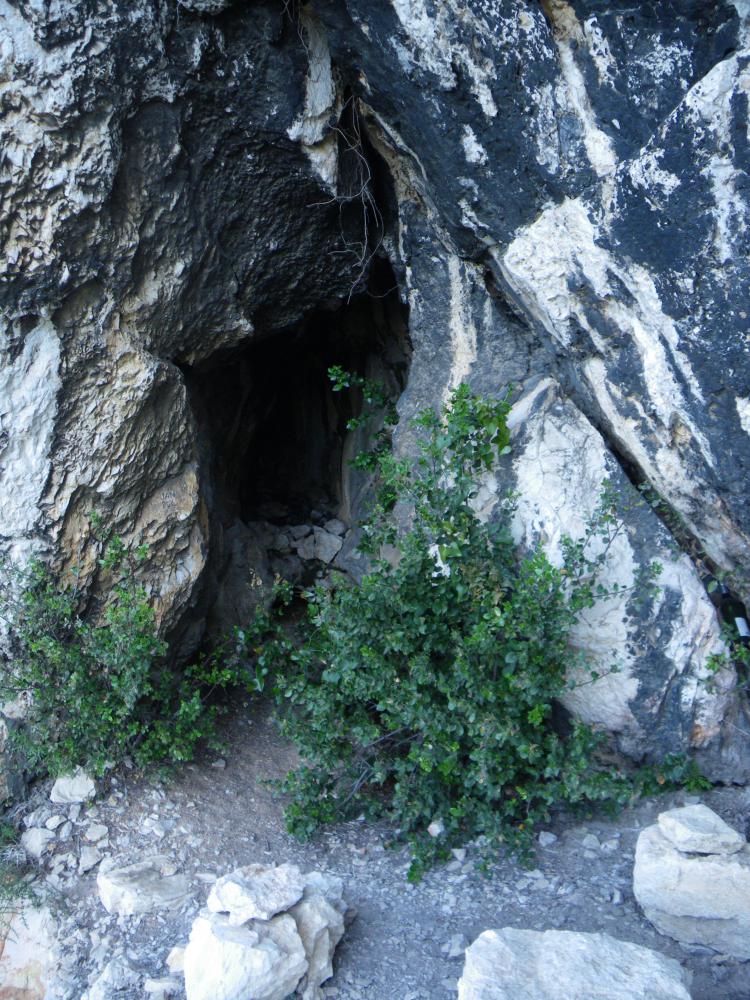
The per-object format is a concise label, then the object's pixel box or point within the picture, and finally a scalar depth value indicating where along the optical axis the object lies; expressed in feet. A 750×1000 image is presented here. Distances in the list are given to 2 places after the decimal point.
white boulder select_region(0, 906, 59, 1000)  9.36
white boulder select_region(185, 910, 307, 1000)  7.47
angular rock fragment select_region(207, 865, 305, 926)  7.95
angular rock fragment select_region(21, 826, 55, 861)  10.62
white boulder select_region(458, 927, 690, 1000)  6.86
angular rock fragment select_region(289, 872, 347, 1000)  8.04
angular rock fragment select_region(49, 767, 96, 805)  11.21
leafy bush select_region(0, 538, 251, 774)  10.61
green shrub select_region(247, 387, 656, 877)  9.68
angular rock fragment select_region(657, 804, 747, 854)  8.60
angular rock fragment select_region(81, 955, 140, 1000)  8.51
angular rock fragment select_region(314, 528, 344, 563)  18.31
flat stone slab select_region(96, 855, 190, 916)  9.60
